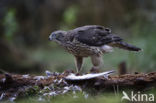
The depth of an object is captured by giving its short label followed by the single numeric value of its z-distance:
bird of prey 15.77
